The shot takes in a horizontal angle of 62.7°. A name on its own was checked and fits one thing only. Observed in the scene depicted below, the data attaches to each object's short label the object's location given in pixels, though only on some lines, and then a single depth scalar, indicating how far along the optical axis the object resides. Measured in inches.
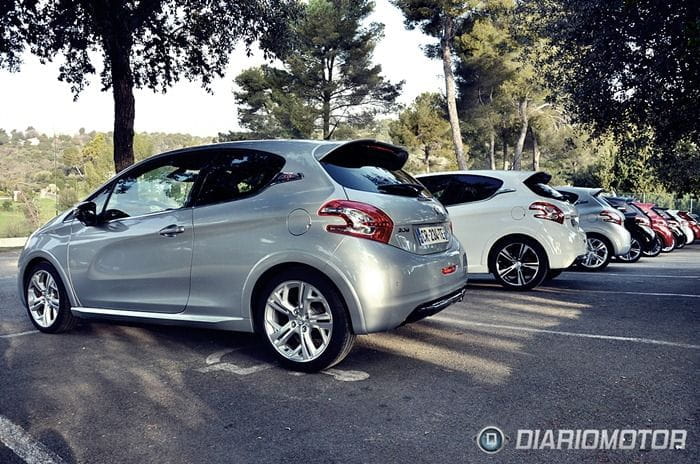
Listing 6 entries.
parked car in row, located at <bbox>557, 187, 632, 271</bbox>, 417.1
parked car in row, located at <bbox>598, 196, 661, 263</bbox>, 521.7
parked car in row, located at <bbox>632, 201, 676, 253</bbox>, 566.9
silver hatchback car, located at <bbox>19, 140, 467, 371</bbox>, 156.2
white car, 300.4
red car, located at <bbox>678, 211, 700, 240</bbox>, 747.2
